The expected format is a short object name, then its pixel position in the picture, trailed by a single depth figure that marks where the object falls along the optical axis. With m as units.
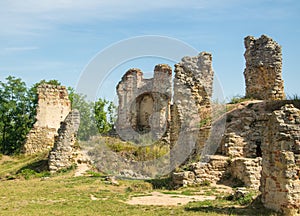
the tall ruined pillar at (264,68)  20.53
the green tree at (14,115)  29.97
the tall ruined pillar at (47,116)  24.97
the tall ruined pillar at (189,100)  19.09
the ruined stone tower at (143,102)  33.00
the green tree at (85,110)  35.64
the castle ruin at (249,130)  9.16
